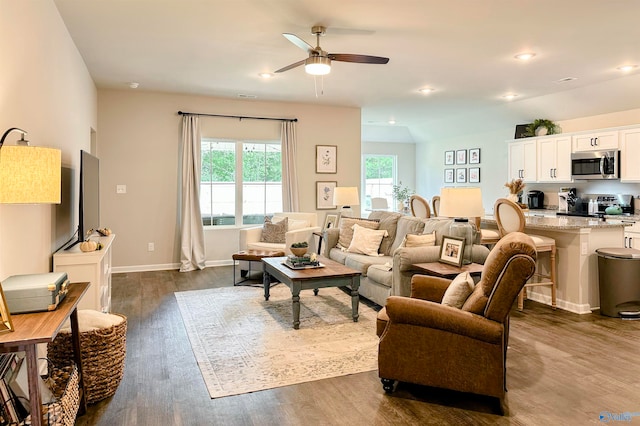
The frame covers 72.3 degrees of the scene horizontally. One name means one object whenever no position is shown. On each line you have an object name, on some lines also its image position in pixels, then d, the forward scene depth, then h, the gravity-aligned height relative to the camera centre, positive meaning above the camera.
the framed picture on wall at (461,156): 9.70 +1.11
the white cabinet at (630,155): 6.15 +0.71
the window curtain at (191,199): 6.74 +0.12
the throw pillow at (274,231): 6.41 -0.37
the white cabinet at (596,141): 6.48 +0.98
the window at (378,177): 10.90 +0.74
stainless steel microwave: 6.41 +0.61
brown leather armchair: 2.46 -0.75
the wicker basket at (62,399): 1.90 -0.91
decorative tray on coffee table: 4.30 -0.56
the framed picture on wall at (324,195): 7.81 +0.20
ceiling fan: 3.88 +1.33
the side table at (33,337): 1.63 -0.49
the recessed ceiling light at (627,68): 5.31 +1.69
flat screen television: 3.88 +0.09
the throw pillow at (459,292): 2.73 -0.55
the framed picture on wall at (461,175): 9.73 +0.68
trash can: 4.25 -0.77
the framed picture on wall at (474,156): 9.36 +1.08
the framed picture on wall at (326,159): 7.75 +0.85
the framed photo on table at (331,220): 6.20 -0.20
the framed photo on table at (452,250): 3.81 -0.40
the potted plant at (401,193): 10.74 +0.33
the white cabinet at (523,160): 7.82 +0.84
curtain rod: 6.80 +1.48
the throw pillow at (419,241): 4.26 -0.34
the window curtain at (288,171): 7.44 +0.60
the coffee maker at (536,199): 8.12 +0.12
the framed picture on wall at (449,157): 10.04 +1.12
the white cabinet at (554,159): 7.20 +0.78
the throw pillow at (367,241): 5.10 -0.41
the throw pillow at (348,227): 5.38 -0.26
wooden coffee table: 3.92 -0.67
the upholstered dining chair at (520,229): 4.52 -0.25
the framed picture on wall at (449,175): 10.09 +0.70
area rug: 3.04 -1.12
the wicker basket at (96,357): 2.59 -0.90
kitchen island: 4.50 -0.52
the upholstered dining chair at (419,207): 6.71 -0.02
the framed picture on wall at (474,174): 9.37 +0.67
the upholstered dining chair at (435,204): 7.09 +0.03
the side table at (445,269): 3.61 -0.54
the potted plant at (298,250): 4.40 -0.44
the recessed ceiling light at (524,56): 4.78 +1.66
